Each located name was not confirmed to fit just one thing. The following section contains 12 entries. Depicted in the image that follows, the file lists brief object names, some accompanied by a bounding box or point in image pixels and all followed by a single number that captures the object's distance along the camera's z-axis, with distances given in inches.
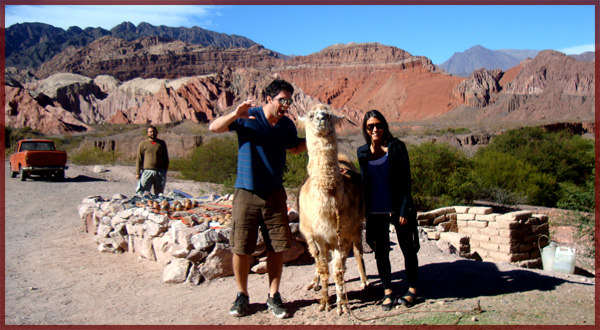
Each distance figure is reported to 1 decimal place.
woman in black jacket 189.3
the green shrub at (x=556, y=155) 885.2
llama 188.4
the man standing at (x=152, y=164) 374.9
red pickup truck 740.6
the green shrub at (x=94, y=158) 1173.7
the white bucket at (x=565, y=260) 326.3
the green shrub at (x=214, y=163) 839.1
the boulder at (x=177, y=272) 259.1
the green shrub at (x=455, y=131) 2182.8
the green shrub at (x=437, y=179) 591.8
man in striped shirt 183.5
